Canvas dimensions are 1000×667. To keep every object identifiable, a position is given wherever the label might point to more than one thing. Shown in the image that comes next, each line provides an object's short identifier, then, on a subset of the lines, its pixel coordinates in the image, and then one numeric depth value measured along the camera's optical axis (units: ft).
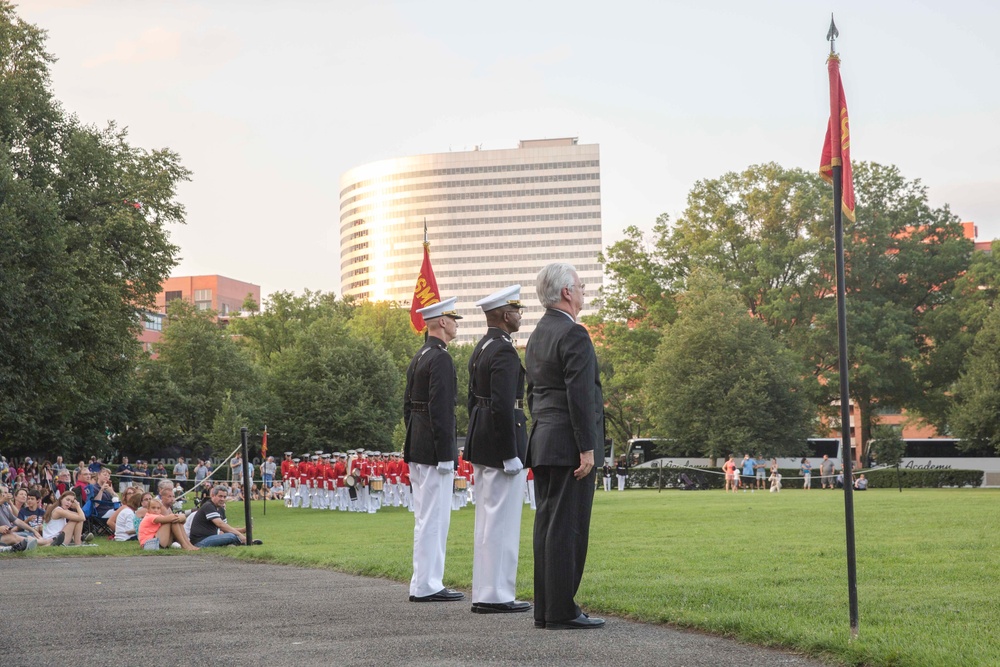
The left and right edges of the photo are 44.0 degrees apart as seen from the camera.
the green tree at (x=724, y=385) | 196.75
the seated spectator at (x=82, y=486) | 81.15
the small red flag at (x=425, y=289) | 85.25
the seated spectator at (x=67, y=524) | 68.03
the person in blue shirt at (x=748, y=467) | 185.37
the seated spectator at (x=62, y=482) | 94.37
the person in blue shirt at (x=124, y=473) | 139.26
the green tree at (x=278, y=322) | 287.89
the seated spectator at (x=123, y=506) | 70.95
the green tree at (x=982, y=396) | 179.52
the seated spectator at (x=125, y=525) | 68.74
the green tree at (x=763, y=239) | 211.61
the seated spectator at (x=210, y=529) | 59.57
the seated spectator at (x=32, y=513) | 71.51
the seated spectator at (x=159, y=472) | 156.70
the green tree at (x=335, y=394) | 244.42
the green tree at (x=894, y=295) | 202.28
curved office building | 648.79
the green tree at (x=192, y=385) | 217.36
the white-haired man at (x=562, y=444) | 25.91
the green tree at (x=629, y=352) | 220.84
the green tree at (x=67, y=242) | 94.58
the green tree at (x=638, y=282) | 225.97
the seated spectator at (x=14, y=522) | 64.85
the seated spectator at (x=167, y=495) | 62.95
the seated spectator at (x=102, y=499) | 78.48
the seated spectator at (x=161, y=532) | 59.77
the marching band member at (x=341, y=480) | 116.57
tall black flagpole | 22.50
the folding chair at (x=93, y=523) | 77.05
